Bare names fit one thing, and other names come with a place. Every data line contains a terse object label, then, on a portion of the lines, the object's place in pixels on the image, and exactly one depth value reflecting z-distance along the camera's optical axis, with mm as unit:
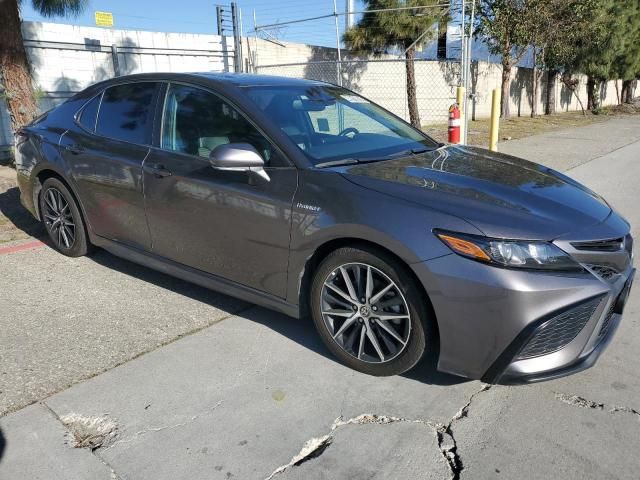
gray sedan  2564
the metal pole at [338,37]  12883
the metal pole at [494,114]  8539
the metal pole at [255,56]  14858
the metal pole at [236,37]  11078
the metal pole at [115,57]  9758
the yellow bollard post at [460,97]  8938
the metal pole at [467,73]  9297
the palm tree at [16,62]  7867
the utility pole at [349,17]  15598
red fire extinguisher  7767
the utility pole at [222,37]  12846
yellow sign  10875
